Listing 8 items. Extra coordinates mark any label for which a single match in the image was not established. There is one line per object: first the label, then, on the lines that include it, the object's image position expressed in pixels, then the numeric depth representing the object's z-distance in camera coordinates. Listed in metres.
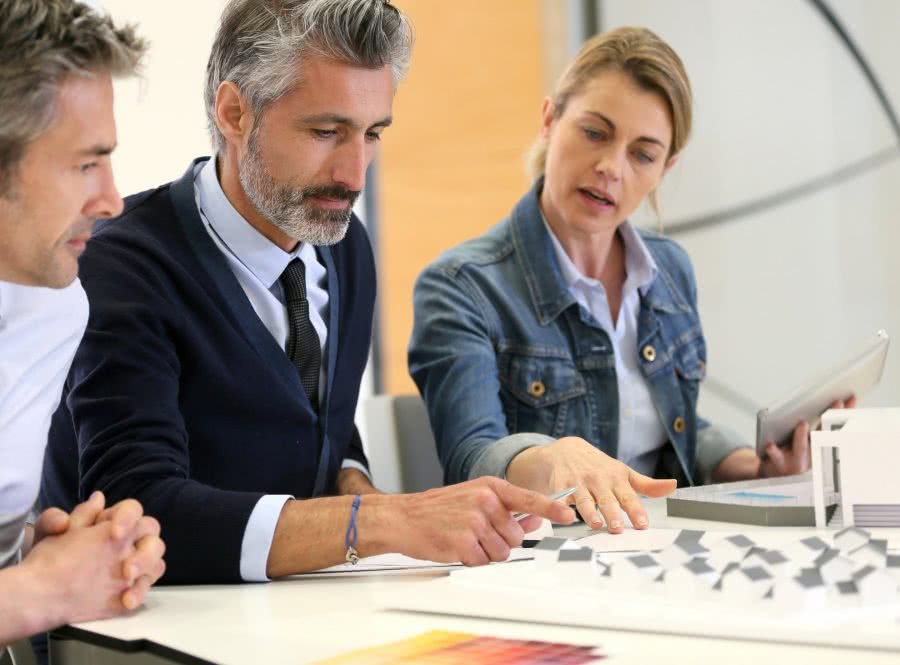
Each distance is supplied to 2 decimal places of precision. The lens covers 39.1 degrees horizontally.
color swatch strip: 0.96
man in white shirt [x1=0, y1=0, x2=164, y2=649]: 1.22
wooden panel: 4.10
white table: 0.99
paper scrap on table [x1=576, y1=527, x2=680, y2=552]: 1.41
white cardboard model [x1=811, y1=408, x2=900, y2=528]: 1.51
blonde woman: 2.10
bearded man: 1.41
